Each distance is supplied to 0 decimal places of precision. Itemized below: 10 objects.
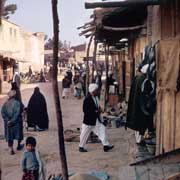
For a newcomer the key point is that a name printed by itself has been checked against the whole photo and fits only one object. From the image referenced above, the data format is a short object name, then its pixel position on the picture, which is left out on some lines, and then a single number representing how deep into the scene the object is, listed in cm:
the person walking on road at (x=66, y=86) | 2246
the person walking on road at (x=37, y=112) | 1295
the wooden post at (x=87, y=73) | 1260
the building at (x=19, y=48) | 3247
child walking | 608
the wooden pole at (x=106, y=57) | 1662
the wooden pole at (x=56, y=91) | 280
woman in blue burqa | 965
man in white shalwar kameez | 922
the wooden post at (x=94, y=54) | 1228
